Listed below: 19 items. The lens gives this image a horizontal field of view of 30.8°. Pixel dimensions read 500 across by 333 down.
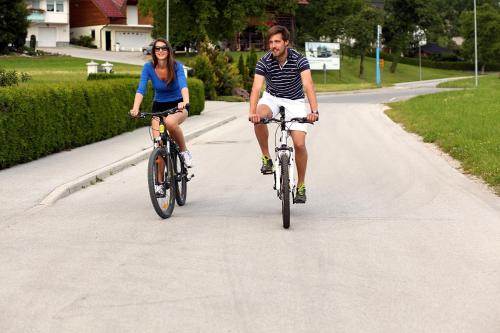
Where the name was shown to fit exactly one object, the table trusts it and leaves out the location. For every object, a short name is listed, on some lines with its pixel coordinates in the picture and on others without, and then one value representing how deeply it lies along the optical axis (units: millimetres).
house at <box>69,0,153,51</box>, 95875
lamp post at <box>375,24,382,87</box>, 68975
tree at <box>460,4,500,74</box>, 106312
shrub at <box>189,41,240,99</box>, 40438
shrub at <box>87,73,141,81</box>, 29756
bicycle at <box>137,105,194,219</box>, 9000
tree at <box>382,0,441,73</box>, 95625
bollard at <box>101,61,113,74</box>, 40103
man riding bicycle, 8688
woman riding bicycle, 9578
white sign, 73125
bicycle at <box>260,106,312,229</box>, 8461
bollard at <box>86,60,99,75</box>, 39688
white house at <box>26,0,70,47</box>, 93875
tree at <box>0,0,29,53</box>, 71688
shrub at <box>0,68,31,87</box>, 18872
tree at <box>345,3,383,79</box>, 80875
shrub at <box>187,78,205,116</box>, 29109
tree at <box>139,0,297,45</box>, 71875
